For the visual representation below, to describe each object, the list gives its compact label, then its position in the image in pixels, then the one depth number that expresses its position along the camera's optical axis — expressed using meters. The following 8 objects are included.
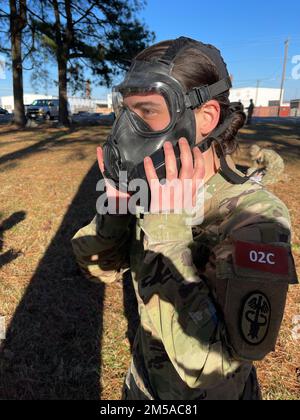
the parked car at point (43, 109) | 36.28
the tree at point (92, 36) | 18.73
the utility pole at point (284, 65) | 61.25
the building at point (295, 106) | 56.84
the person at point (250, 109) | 23.21
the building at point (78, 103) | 73.00
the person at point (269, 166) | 7.59
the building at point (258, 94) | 86.10
